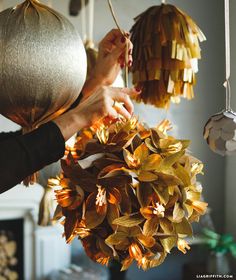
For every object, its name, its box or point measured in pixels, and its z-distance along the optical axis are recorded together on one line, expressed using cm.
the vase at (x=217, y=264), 283
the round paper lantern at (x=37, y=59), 67
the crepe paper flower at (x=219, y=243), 283
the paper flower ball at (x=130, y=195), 64
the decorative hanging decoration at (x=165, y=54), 92
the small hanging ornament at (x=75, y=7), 260
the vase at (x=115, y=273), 291
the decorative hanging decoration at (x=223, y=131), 71
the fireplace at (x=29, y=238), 280
